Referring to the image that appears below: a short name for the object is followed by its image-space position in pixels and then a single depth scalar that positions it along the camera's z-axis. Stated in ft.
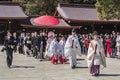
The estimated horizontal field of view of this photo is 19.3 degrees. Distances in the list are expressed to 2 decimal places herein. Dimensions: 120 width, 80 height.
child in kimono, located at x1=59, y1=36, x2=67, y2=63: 61.87
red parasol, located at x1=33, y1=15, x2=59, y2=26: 73.40
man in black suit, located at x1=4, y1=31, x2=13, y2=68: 52.70
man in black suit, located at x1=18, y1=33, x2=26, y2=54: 85.15
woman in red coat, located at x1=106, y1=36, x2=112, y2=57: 78.59
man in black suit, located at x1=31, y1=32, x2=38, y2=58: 68.84
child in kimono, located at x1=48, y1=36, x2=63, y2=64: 61.29
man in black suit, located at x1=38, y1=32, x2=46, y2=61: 66.65
